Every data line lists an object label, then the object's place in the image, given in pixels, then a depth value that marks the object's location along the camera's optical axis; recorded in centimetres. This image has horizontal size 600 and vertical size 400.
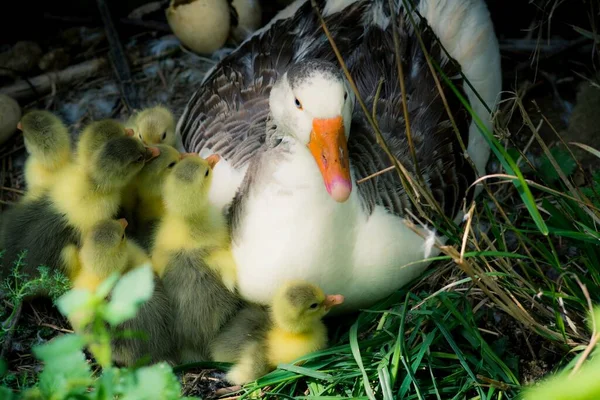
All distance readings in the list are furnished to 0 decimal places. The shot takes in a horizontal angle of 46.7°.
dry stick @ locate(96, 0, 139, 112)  404
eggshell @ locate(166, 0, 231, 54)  397
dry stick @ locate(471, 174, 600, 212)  223
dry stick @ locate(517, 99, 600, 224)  226
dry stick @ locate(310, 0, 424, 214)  206
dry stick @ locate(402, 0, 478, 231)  217
